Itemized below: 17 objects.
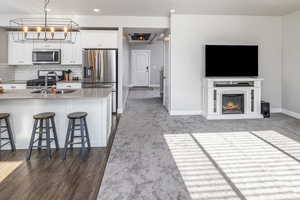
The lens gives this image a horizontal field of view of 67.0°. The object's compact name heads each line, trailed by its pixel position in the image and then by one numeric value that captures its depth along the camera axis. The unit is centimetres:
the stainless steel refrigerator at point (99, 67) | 605
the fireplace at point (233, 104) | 591
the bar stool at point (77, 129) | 338
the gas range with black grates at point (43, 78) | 567
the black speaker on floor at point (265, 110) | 595
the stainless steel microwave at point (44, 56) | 597
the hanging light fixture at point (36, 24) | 598
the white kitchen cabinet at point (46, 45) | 609
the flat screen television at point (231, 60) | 593
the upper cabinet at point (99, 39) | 622
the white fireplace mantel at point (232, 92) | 578
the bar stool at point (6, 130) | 348
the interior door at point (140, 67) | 1376
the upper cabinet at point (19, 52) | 602
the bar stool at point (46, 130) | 332
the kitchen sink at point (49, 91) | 393
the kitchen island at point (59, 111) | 367
